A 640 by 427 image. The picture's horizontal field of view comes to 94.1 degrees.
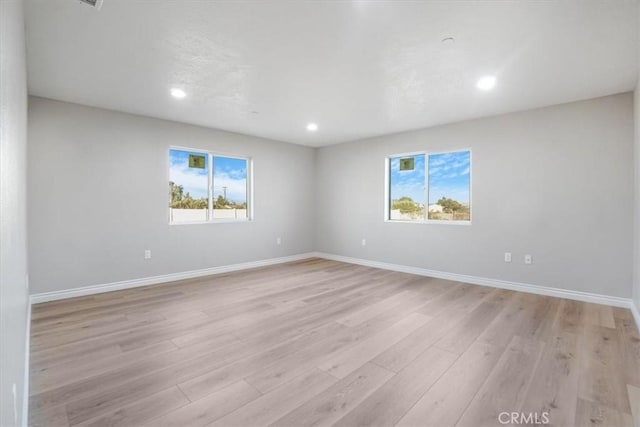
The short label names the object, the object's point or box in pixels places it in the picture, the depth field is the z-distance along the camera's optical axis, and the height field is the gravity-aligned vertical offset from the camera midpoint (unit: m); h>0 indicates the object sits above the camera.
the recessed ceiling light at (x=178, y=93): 3.28 +1.30
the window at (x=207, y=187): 4.66 +0.35
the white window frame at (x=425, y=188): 4.47 +0.34
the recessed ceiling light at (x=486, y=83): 2.96 +1.29
